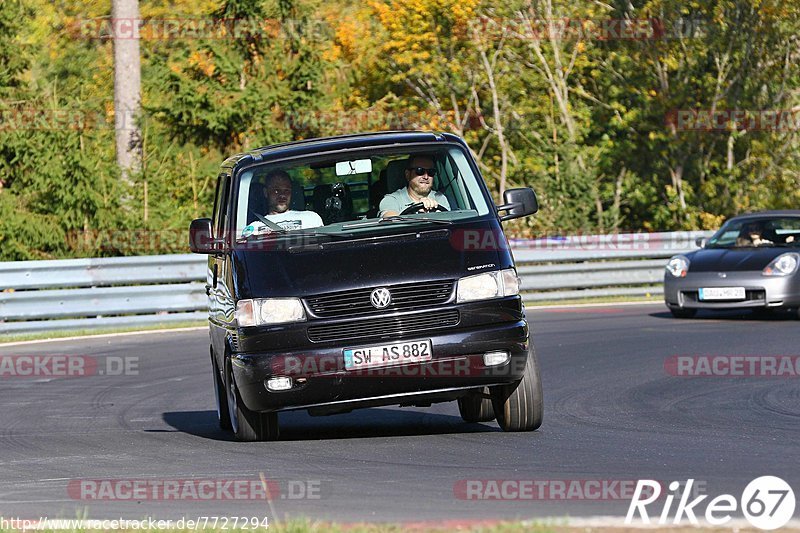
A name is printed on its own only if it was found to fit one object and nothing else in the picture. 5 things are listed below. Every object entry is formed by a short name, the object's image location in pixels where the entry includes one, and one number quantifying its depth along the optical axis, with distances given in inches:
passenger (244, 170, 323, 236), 741.9
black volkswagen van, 674.2
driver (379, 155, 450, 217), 749.9
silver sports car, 1453.0
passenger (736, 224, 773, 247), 1529.3
